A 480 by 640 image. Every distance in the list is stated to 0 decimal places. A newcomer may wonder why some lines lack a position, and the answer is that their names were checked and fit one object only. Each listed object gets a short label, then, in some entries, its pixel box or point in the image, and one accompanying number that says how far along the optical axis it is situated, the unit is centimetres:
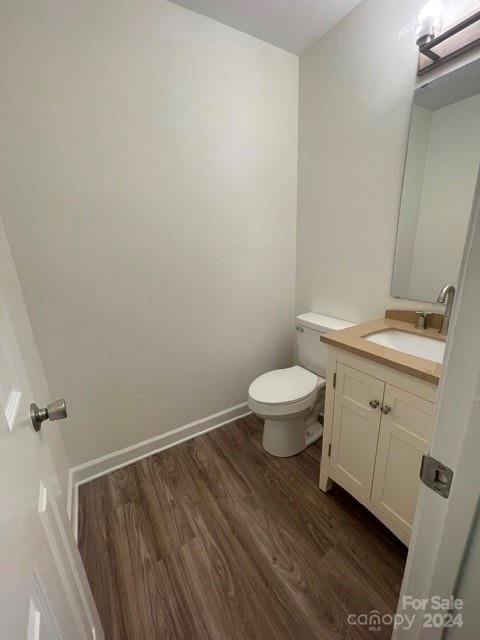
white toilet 156
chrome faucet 112
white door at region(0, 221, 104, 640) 38
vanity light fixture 103
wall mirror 113
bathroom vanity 99
